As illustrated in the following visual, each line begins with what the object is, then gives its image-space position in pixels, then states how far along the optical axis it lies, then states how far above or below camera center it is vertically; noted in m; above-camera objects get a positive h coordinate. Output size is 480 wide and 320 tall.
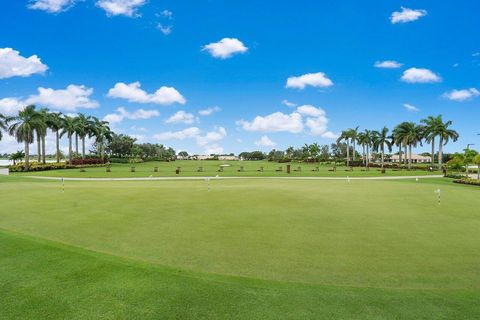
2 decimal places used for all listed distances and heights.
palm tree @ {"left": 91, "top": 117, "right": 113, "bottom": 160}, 95.76 +9.34
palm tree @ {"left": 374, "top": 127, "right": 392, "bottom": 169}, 100.93 +5.47
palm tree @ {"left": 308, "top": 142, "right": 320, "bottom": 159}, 140.00 +3.41
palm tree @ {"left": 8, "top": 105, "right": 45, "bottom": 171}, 64.56 +7.45
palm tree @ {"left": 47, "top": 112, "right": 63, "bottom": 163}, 77.00 +9.50
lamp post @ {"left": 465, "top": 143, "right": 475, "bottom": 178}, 52.61 +0.26
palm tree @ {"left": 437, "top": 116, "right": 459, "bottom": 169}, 81.19 +5.62
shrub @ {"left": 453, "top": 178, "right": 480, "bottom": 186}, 39.35 -3.29
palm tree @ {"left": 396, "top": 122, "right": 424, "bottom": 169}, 88.94 +6.29
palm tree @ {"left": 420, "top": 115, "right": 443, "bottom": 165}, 81.50 +7.18
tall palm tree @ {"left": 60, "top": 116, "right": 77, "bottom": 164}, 83.75 +9.15
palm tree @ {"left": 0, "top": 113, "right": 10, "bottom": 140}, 62.00 +7.93
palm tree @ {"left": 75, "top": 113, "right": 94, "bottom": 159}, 87.59 +9.96
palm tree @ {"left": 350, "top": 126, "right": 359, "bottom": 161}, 111.38 +7.93
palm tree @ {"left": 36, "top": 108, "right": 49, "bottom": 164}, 69.50 +7.35
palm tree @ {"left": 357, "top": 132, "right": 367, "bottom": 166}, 108.89 +6.12
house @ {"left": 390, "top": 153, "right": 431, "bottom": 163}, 174.38 -1.24
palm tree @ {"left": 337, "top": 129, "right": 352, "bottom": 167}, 112.25 +7.69
